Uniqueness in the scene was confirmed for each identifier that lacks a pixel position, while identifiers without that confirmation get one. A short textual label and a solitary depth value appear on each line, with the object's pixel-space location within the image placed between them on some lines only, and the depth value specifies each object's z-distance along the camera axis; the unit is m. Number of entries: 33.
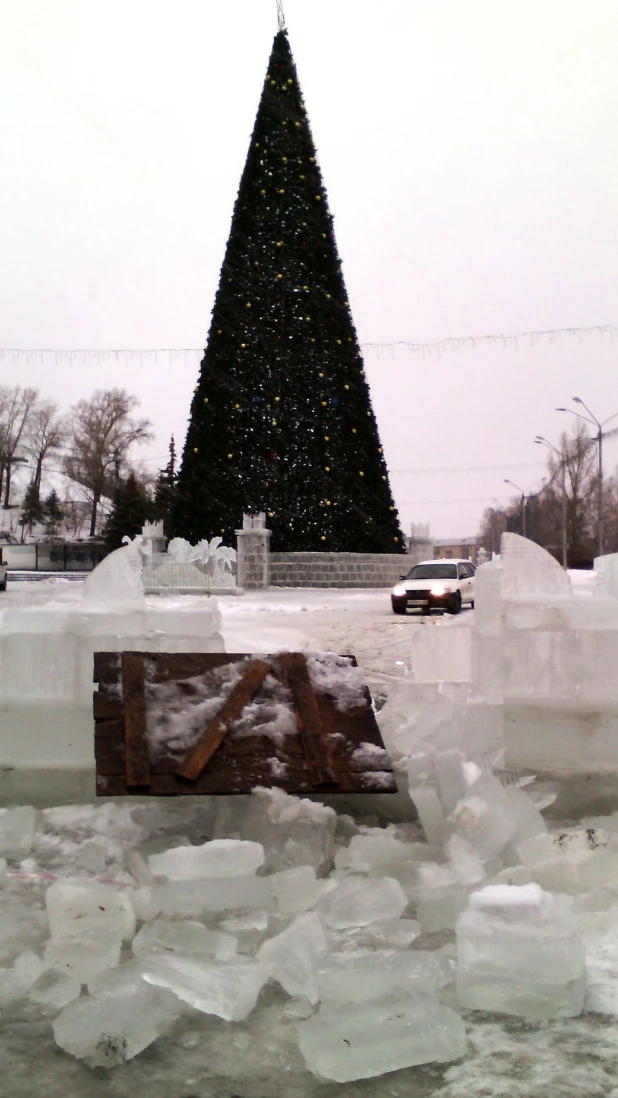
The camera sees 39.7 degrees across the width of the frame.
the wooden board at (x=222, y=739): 3.77
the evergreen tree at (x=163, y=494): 52.19
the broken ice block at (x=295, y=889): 3.13
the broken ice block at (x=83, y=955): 2.64
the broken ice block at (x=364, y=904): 3.03
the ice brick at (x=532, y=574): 5.14
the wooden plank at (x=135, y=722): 3.73
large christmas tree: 24.56
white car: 16.17
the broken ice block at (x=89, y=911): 2.80
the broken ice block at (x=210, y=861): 3.16
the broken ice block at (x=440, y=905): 3.04
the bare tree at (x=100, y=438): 55.34
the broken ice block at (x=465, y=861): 3.27
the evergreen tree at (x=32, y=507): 56.47
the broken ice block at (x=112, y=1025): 2.27
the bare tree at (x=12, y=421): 53.50
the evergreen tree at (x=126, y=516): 44.44
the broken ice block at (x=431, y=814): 3.75
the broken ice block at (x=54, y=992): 2.53
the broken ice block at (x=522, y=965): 2.49
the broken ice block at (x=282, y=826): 3.51
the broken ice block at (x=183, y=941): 2.74
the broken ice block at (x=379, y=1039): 2.19
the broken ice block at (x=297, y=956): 2.56
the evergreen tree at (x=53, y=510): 58.88
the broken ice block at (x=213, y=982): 2.44
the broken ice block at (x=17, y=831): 3.77
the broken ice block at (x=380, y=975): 2.45
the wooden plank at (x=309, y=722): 3.81
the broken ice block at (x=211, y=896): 3.10
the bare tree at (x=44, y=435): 56.19
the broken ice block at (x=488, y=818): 3.48
